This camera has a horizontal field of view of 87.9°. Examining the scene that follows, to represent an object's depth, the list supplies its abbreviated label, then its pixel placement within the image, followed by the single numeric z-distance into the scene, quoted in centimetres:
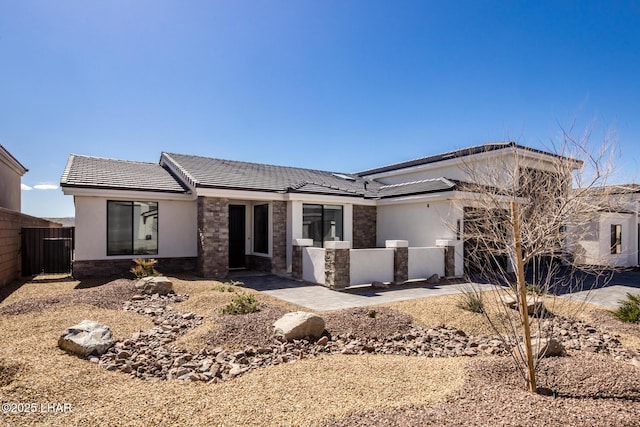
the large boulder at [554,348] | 550
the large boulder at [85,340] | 527
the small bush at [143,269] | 1203
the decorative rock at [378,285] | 1192
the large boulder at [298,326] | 613
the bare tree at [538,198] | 410
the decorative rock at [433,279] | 1294
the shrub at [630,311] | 782
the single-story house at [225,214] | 1302
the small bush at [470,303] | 816
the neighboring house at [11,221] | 1123
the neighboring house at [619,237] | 1847
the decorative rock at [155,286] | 1004
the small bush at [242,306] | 766
